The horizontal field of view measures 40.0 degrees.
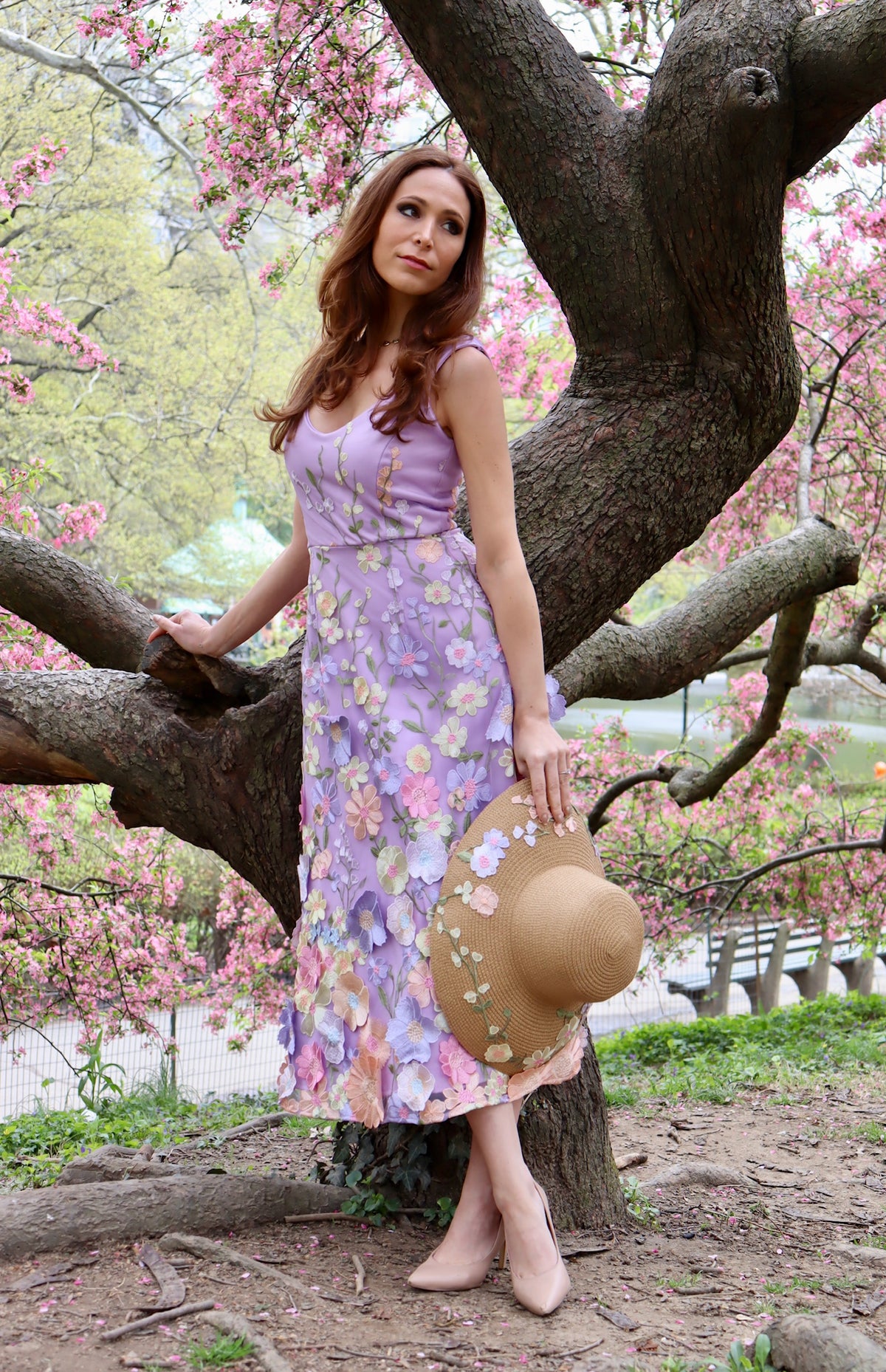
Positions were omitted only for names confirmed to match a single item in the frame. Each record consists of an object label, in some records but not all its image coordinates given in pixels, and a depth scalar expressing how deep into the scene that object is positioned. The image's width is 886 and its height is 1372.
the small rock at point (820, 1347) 1.55
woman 1.91
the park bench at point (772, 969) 8.38
